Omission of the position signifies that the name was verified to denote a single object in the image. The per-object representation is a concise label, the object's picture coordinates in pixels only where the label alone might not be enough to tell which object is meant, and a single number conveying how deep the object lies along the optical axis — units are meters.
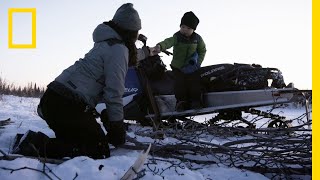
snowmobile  4.47
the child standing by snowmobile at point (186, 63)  4.60
